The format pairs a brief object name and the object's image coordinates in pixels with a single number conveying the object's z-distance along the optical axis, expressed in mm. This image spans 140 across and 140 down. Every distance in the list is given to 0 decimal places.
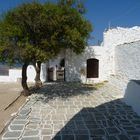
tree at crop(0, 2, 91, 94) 6346
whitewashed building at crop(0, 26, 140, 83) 11354
